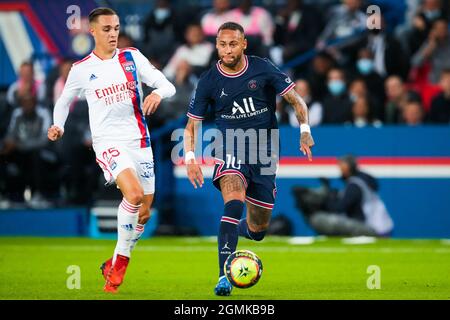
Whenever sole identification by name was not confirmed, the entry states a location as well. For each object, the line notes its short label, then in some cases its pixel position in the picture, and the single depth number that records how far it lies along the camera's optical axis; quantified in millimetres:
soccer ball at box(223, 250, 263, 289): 9836
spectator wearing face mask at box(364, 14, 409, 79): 19453
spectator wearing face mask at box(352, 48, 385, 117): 19125
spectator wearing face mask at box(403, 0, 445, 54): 19703
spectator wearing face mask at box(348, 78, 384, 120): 18375
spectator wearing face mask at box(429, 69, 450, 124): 18156
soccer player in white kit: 10477
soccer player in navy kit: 10484
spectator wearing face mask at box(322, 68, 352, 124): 18562
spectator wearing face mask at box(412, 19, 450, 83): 19266
